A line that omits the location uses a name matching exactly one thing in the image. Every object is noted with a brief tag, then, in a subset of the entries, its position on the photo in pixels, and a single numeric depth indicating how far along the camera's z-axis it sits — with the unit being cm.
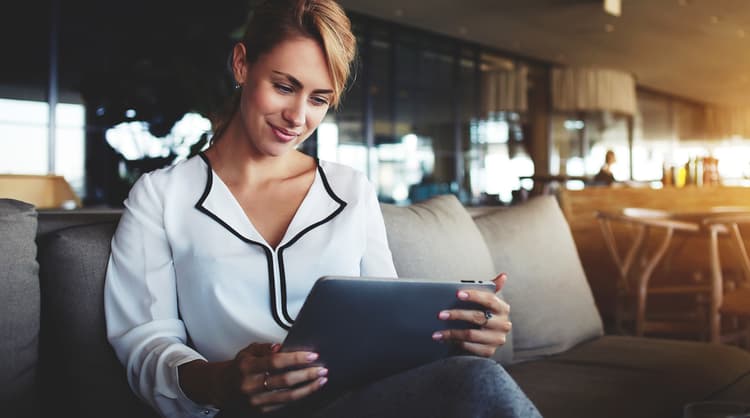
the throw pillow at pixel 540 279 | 202
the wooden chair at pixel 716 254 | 311
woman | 105
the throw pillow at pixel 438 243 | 174
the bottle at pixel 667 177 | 479
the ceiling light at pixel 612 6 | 686
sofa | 118
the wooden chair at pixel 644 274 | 352
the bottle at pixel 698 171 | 472
